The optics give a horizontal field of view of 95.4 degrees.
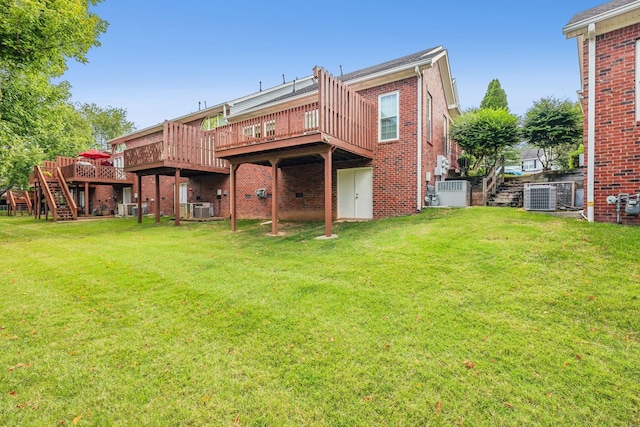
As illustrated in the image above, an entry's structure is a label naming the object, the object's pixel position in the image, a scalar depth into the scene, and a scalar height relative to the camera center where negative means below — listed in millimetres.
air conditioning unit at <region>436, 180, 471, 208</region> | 10516 +375
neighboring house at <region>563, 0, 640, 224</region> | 6371 +2205
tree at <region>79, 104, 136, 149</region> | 37219 +11158
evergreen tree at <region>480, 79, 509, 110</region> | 29766 +11046
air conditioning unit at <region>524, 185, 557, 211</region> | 8398 +137
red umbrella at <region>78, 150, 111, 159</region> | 19797 +3510
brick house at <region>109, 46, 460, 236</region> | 8859 +2020
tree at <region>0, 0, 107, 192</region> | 8281 +4729
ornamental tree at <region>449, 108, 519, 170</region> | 11789 +2961
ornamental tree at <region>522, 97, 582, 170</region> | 11328 +3161
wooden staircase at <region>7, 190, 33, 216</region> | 24903 +451
